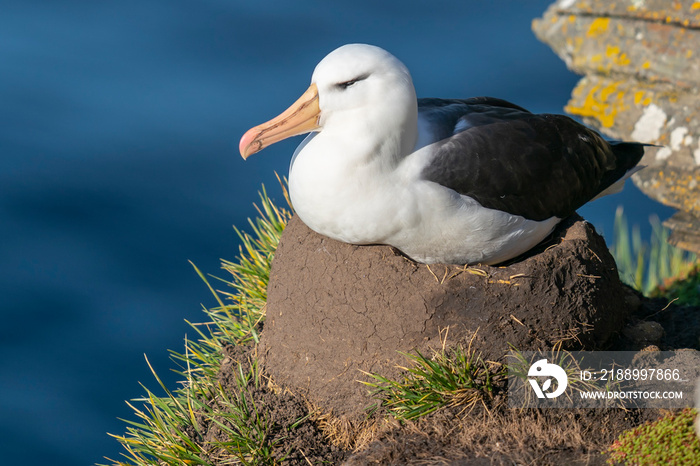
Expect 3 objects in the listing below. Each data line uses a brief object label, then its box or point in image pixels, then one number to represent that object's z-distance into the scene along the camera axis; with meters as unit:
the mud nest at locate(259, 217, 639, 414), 7.50
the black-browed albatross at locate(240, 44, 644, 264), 7.05
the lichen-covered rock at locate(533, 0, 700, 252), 12.13
